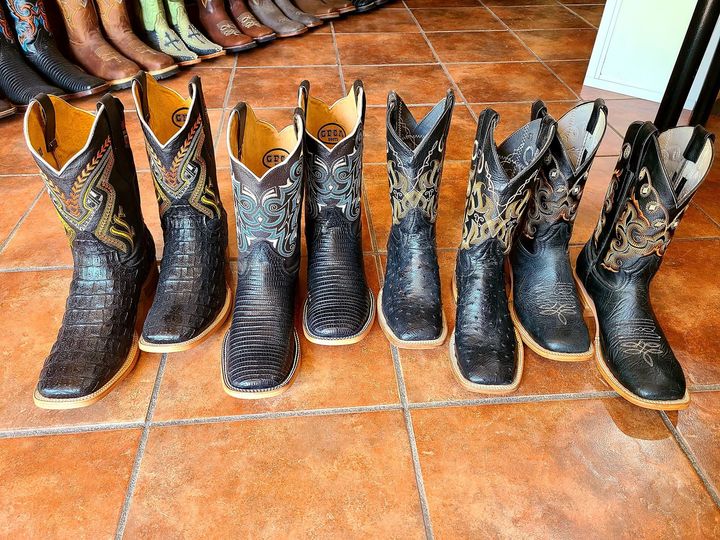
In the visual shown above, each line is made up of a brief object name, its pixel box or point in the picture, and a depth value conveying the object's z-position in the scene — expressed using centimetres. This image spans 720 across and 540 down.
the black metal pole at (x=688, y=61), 130
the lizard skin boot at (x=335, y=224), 103
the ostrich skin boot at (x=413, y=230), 103
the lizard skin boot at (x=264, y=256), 95
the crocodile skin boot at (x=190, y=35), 249
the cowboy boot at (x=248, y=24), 269
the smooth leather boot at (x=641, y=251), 95
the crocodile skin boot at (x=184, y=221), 101
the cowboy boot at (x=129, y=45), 228
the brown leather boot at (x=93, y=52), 217
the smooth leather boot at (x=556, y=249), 103
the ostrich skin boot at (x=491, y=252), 97
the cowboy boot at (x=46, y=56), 201
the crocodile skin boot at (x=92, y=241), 92
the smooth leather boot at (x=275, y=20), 281
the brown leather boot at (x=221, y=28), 260
